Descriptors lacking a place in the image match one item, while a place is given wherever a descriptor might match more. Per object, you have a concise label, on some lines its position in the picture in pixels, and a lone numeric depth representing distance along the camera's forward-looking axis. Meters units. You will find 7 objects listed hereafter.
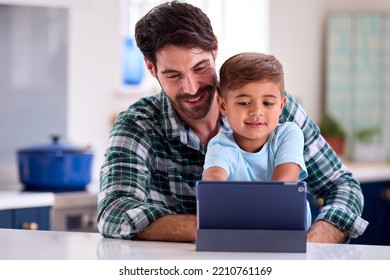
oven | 5.26
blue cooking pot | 5.48
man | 3.36
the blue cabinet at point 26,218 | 4.99
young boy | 3.10
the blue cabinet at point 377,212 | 6.90
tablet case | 2.57
